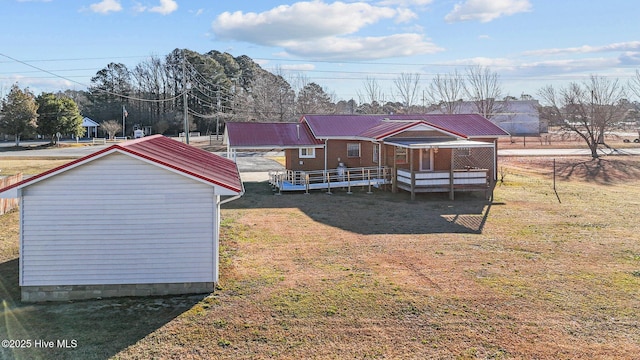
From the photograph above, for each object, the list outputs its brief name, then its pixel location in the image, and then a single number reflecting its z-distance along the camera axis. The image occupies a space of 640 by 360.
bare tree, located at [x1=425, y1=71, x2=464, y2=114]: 62.94
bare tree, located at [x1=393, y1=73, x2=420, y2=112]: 68.69
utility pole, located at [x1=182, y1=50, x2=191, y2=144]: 35.26
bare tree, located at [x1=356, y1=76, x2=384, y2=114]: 72.78
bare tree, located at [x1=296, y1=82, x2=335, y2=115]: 54.75
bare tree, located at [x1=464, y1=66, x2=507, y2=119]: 58.84
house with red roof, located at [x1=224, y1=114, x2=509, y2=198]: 21.09
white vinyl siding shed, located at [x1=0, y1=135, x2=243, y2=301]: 8.78
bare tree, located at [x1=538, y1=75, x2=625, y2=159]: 42.09
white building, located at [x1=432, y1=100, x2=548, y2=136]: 74.19
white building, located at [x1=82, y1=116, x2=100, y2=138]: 63.31
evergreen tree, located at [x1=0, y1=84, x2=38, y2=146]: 46.19
